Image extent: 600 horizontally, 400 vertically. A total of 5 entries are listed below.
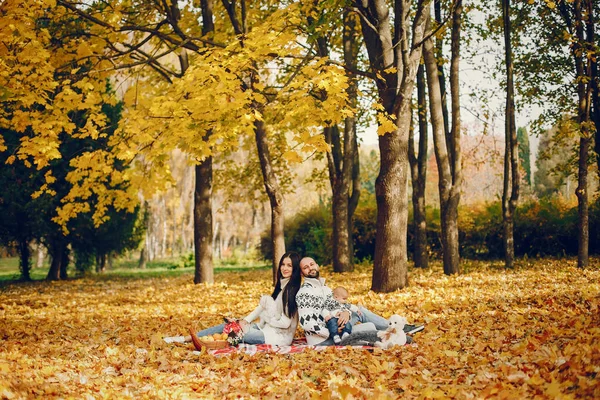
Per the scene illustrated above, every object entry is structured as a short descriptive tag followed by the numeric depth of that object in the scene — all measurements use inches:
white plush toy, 258.7
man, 269.9
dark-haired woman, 277.3
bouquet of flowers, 271.1
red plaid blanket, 262.2
